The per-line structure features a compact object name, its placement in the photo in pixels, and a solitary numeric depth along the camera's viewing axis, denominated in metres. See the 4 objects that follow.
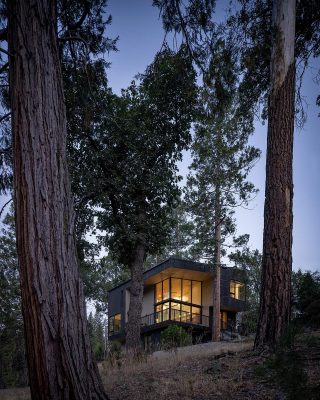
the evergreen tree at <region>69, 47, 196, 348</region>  12.69
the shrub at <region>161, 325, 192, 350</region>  16.97
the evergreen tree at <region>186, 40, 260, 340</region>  19.94
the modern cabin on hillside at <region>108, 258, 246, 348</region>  24.45
